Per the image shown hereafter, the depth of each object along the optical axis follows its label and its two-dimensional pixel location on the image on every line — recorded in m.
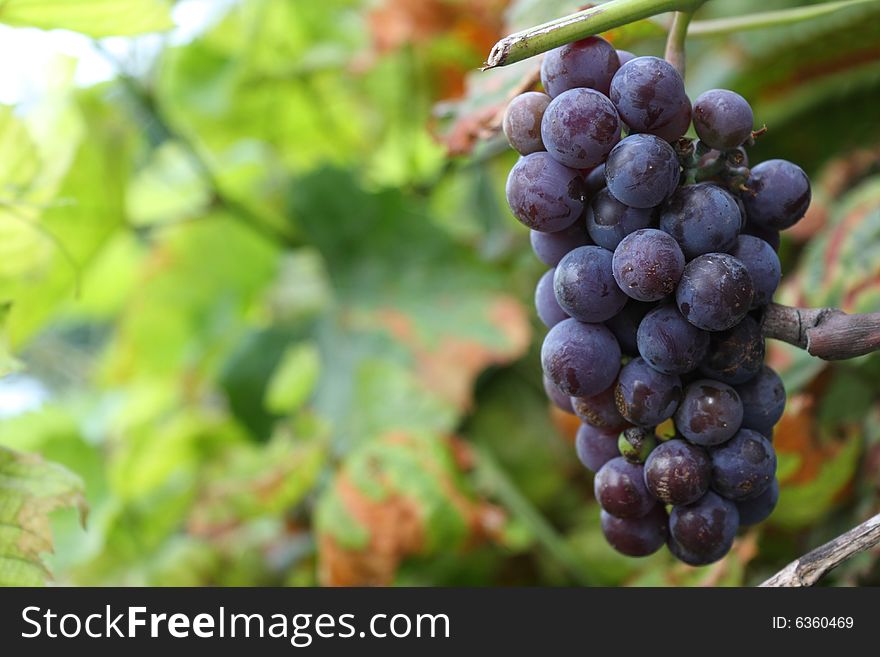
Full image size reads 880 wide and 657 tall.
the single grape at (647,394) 0.33
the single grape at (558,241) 0.35
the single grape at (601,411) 0.35
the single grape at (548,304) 0.37
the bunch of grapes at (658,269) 0.31
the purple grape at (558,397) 0.37
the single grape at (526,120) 0.33
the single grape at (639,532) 0.36
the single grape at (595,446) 0.37
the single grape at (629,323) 0.34
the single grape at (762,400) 0.34
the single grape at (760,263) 0.33
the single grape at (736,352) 0.33
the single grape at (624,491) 0.35
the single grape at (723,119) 0.32
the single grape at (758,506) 0.36
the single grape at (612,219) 0.32
